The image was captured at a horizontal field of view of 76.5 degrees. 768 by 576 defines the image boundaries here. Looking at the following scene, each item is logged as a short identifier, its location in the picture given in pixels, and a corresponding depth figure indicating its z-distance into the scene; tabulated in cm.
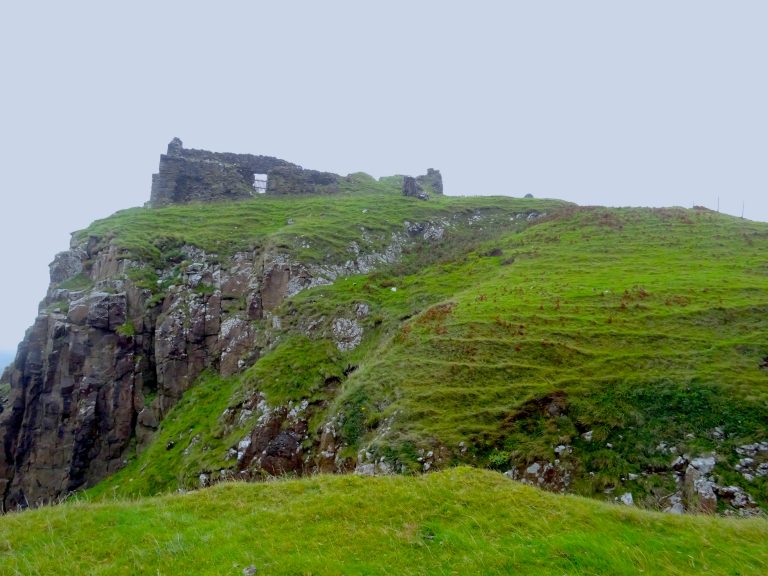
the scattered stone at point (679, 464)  1560
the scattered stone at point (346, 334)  2836
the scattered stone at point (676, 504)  1452
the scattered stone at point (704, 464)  1522
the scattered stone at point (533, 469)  1684
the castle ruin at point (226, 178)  5362
